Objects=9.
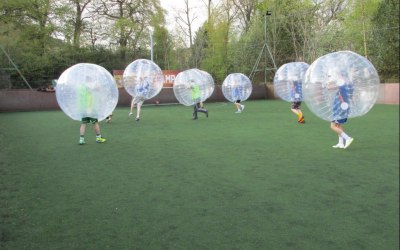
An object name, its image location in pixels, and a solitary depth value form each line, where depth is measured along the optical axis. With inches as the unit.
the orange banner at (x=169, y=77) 985.5
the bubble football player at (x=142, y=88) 527.0
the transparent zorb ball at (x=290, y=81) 485.7
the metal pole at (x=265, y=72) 1080.8
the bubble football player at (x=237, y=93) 664.4
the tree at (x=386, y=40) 612.1
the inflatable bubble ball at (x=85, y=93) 294.4
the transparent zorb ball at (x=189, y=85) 544.4
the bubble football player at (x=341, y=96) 192.5
